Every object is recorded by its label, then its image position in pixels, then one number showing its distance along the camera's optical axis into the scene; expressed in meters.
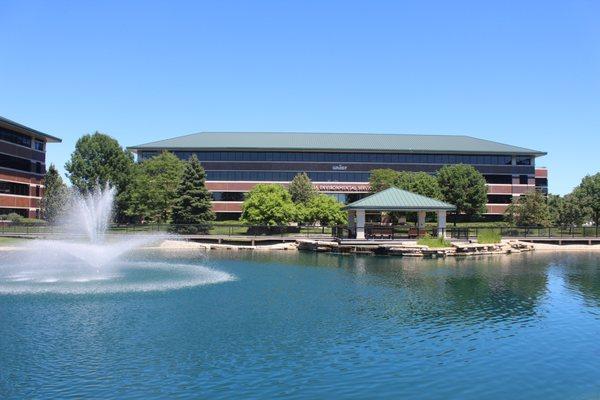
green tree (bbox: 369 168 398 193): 79.00
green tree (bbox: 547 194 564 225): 75.44
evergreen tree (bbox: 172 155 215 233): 65.38
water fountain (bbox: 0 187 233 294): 27.07
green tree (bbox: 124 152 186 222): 70.19
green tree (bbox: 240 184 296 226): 62.28
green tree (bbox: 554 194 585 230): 73.18
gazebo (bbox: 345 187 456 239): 52.28
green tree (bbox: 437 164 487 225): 80.38
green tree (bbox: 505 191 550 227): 70.12
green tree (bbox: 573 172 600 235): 72.56
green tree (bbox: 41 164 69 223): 72.94
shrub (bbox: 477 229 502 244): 52.66
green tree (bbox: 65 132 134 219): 71.12
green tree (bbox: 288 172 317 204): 75.06
